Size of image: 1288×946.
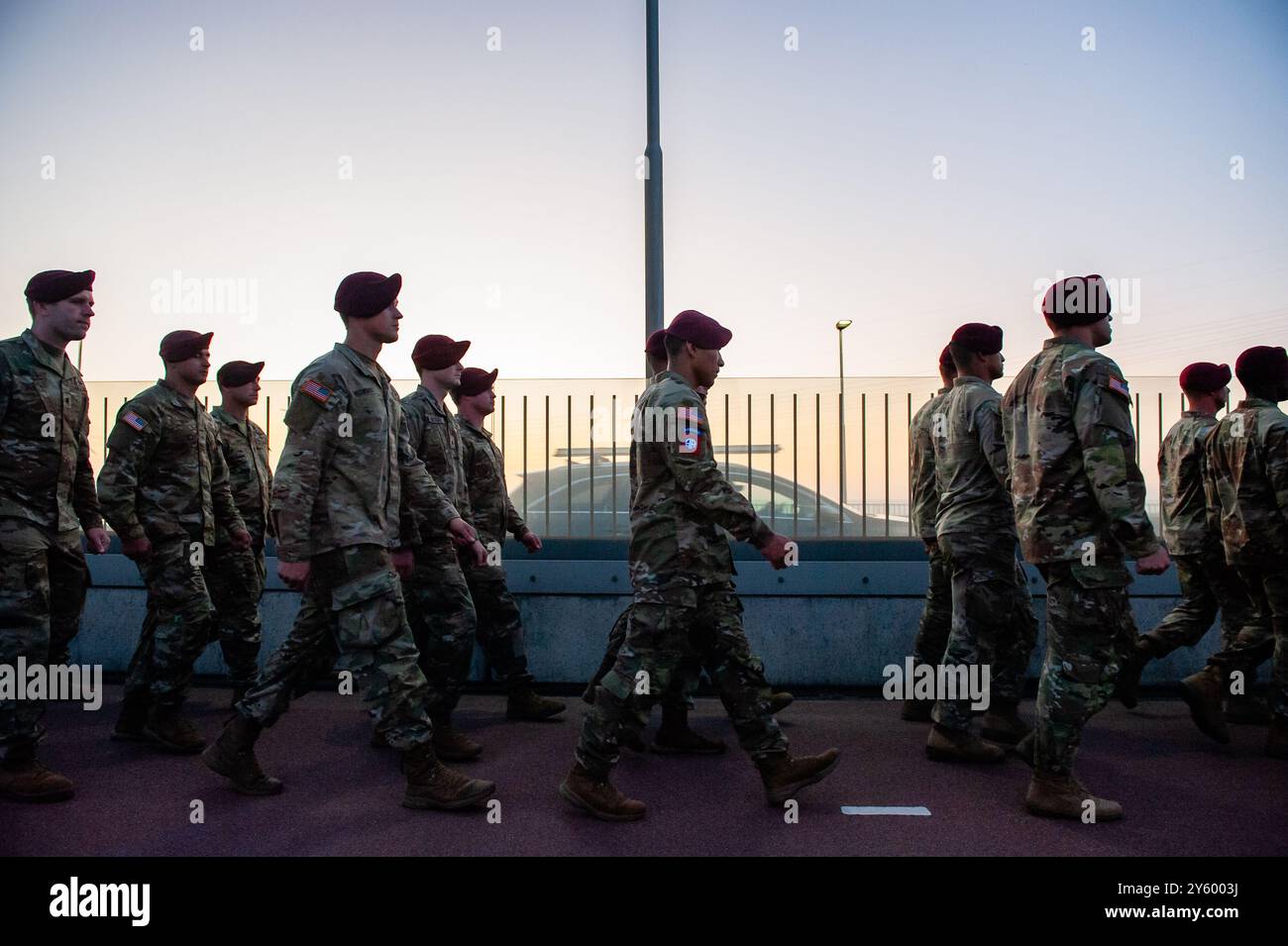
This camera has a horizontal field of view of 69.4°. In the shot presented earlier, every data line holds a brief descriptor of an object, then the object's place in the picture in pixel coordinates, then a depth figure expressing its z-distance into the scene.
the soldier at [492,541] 6.07
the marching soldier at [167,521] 5.20
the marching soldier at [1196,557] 5.97
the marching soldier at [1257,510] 5.25
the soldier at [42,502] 4.20
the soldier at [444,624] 5.13
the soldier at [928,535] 5.83
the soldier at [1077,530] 3.83
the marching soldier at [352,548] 3.99
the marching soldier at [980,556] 4.94
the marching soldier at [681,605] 3.96
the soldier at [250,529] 5.94
